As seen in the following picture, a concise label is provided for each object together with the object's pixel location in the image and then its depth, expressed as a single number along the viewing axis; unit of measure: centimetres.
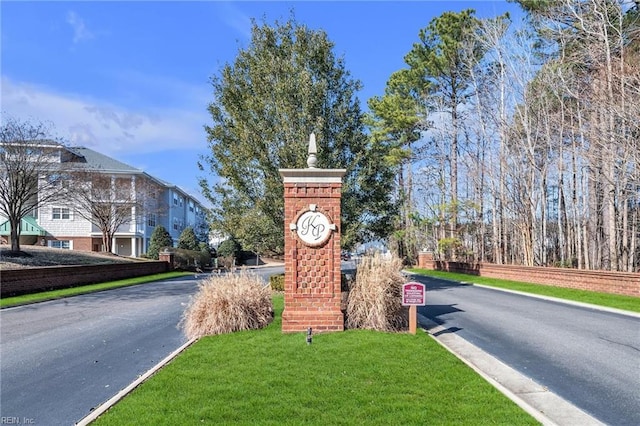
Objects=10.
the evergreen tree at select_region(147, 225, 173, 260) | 3891
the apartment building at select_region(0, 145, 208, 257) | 3359
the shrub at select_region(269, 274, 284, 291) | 1717
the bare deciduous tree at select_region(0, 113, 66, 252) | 2159
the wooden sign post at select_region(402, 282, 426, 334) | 866
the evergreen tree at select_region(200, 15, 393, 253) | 1733
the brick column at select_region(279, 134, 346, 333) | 888
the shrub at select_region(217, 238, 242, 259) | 4841
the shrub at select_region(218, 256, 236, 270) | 3942
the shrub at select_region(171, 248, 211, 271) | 3825
